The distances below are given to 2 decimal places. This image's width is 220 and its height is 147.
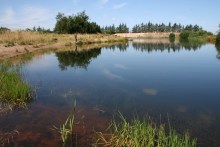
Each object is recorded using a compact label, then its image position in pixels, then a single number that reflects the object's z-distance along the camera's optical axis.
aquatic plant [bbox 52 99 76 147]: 4.89
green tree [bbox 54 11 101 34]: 58.80
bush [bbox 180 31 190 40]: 74.65
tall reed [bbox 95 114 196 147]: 4.21
